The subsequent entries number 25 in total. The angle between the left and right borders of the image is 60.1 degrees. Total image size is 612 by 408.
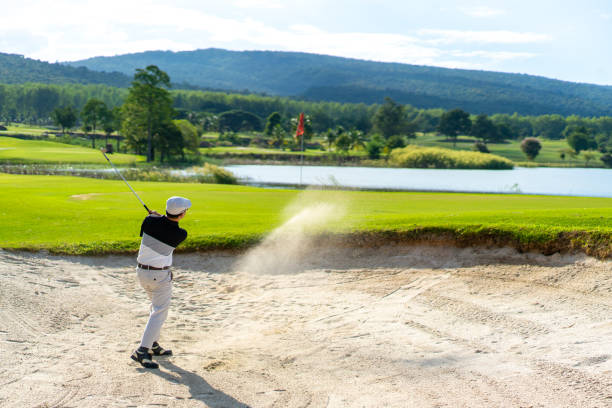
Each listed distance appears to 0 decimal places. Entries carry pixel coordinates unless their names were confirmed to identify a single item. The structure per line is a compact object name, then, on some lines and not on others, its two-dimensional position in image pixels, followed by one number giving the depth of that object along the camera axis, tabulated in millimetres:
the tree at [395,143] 122938
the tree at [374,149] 116062
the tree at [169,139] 85300
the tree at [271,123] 149500
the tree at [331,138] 130750
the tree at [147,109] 87875
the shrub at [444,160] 102938
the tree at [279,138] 135500
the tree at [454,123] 159875
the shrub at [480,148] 132500
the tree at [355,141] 129250
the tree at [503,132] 163000
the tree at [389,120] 168875
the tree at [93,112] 113625
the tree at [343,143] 119312
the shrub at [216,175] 50219
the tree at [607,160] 128250
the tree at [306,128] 134638
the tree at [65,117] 122438
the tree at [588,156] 131588
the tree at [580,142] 139750
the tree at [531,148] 129125
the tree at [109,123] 116938
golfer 7438
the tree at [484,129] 160250
